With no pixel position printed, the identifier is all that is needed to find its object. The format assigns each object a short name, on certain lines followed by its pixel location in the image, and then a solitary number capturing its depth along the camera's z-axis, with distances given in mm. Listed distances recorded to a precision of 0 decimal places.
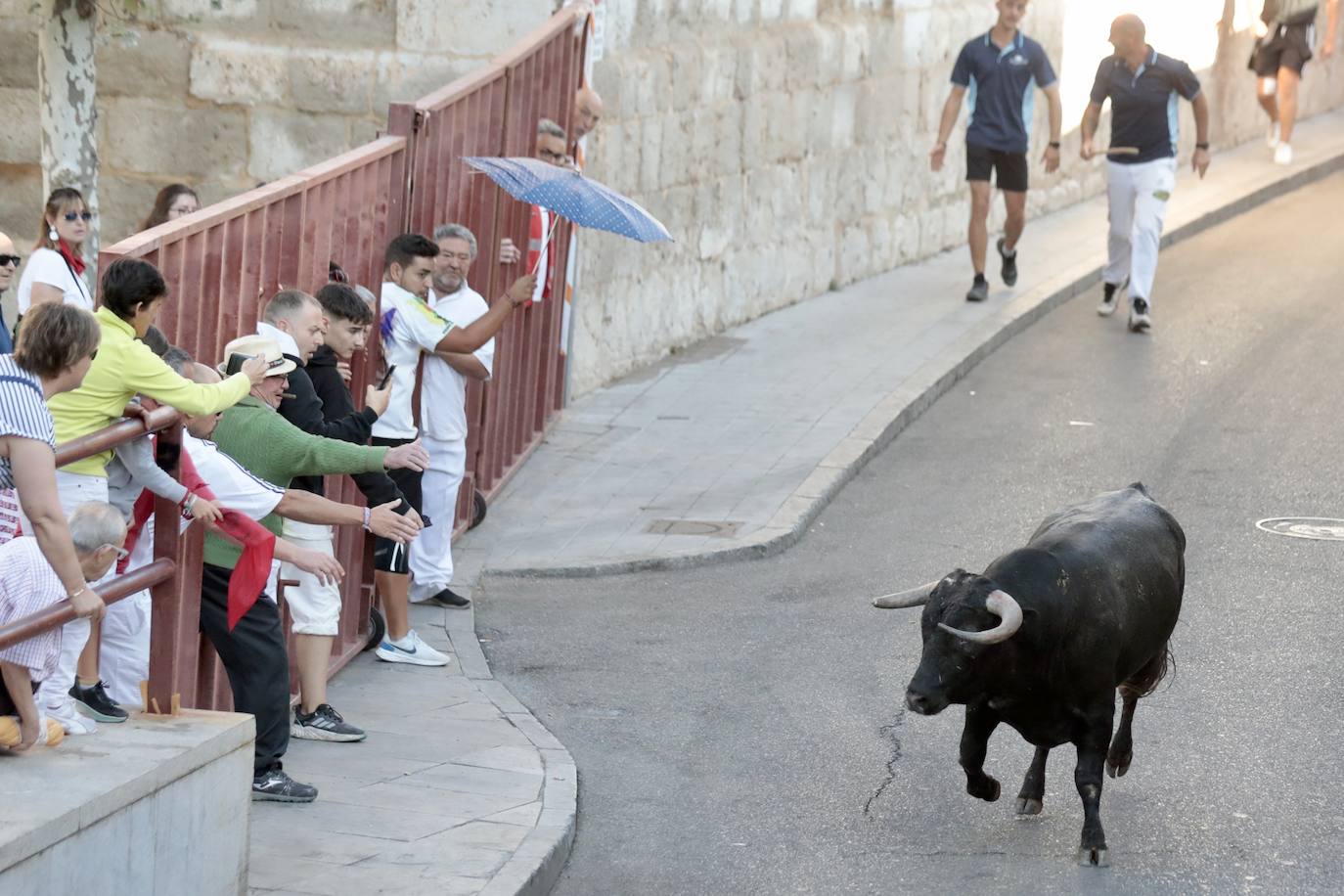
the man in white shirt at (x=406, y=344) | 18625
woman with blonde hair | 18266
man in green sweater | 14187
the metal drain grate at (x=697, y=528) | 22741
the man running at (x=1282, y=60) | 51281
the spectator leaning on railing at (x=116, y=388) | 12562
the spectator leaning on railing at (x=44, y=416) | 11094
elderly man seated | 11008
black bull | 13562
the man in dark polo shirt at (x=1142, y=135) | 32656
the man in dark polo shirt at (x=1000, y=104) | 33562
